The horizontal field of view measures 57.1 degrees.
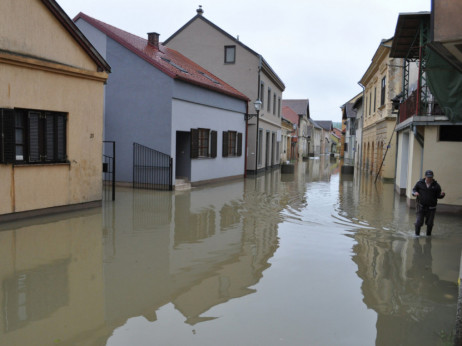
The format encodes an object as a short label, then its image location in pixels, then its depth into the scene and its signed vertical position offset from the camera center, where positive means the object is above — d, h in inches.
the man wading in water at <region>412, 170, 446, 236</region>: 341.4 -36.2
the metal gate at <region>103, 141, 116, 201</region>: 653.3 -29.2
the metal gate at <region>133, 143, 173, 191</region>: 622.8 -35.0
